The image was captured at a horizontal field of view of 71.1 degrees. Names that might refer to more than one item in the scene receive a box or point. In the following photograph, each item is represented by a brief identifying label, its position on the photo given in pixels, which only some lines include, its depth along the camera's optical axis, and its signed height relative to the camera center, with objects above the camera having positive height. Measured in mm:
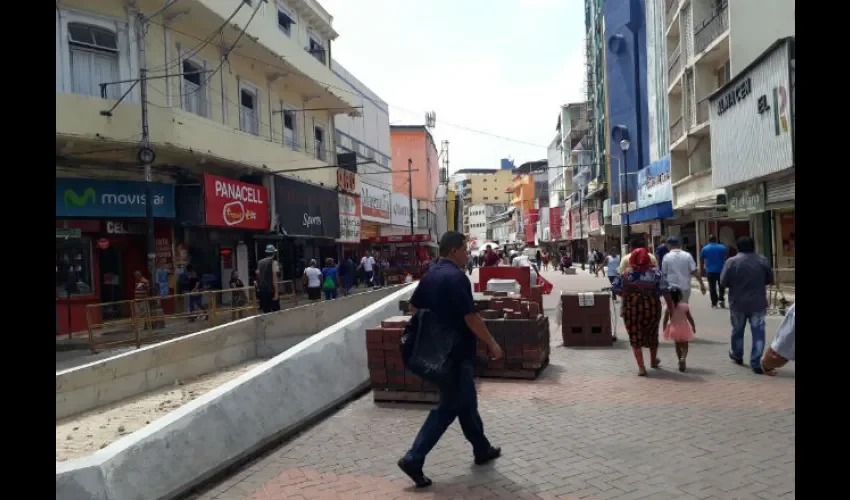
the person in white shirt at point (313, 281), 17562 -700
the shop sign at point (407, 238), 34188 +912
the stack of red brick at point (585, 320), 9422 -1169
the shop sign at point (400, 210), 42812 +3316
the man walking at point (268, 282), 13453 -512
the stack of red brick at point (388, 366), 6254 -1180
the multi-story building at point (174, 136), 14312 +3384
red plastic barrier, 12969 -558
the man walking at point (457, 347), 4090 -670
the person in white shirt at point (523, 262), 13211 -307
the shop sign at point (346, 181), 28656 +3772
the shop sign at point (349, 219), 28938 +1898
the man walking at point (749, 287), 7070 -560
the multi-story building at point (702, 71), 19375 +6455
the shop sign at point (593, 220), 48594 +2202
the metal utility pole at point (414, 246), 34219 +459
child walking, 7289 -1067
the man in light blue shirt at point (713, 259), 13039 -374
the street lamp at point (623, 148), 25138 +4160
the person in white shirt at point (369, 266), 26750 -474
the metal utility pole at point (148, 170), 14203 +2307
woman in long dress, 7105 -700
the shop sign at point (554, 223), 70812 +3043
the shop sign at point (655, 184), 28094 +3080
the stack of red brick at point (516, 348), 6984 -1163
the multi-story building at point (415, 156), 60844 +10264
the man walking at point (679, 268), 9141 -382
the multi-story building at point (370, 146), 35469 +7493
